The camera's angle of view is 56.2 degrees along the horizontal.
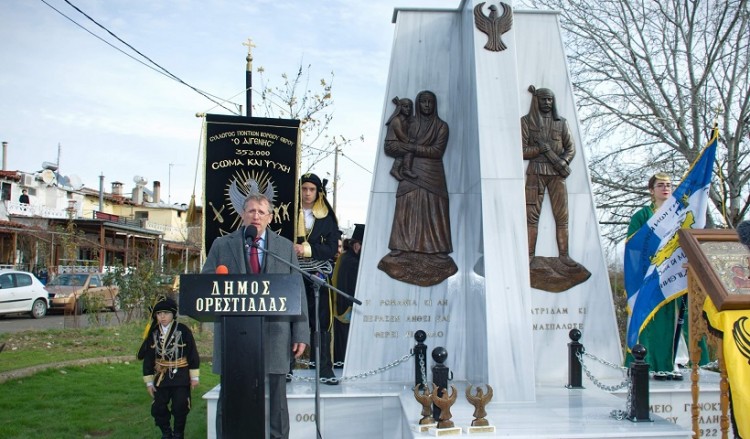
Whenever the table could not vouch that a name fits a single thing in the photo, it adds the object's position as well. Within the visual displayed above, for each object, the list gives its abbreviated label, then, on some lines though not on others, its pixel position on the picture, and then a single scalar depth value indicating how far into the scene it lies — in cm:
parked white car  2123
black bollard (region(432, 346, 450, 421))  585
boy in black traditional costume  677
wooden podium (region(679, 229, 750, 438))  455
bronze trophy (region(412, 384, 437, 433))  526
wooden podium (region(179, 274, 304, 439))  446
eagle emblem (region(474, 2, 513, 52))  721
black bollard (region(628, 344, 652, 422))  548
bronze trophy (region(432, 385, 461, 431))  516
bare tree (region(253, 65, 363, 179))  1623
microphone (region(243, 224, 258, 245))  455
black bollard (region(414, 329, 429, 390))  698
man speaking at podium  519
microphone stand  475
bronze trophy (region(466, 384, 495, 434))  518
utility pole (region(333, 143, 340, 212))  1980
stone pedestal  682
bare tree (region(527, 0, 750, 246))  1739
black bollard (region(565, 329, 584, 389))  731
